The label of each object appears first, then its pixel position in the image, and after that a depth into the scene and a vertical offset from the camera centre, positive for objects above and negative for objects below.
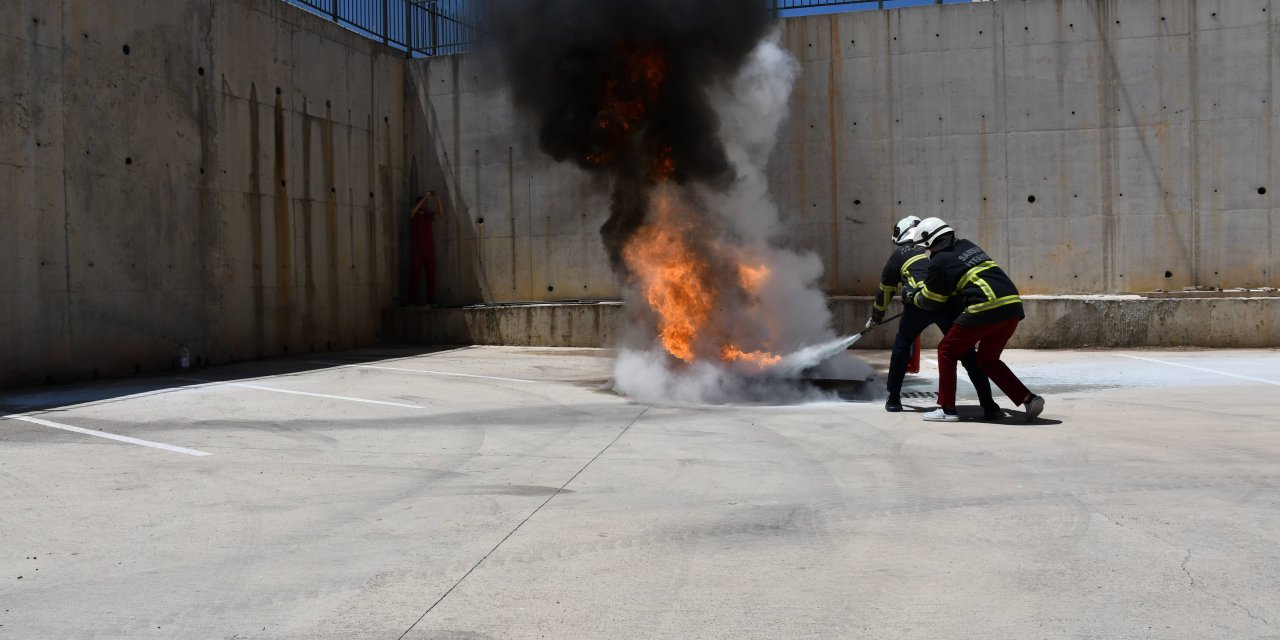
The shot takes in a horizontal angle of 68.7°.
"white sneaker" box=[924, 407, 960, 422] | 7.54 -1.04
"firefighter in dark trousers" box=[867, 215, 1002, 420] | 7.74 -0.23
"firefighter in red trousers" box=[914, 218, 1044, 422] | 7.52 -0.14
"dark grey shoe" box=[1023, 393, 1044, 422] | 7.26 -0.93
